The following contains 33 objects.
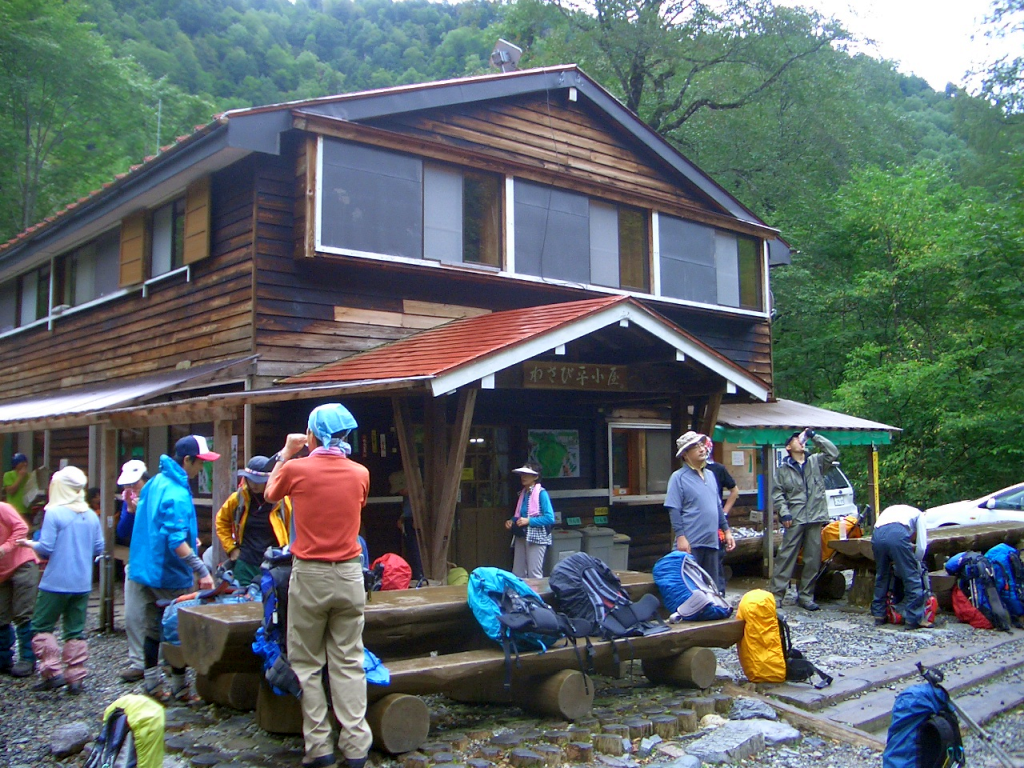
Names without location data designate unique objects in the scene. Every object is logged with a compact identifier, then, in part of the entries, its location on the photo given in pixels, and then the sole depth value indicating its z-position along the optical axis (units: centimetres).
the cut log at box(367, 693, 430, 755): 517
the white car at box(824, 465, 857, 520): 1872
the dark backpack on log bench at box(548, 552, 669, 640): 648
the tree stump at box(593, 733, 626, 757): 563
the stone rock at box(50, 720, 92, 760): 543
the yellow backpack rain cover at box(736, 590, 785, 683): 720
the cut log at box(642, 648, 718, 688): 688
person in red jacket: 730
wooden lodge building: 956
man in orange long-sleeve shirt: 486
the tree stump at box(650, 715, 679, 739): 600
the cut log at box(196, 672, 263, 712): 601
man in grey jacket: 1045
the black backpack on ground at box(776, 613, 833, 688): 722
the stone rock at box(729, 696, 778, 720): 646
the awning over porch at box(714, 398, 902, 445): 1344
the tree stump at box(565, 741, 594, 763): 546
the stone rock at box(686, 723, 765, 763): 568
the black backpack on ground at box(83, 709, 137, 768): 378
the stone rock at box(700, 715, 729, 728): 626
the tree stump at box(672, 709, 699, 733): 612
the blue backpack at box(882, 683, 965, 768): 452
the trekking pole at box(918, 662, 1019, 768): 453
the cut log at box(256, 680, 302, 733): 543
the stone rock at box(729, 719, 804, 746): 608
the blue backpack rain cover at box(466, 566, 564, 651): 599
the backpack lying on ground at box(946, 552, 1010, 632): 995
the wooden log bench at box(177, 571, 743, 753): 528
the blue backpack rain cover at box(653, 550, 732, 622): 727
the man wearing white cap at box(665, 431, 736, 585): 813
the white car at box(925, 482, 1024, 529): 1670
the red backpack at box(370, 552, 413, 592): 802
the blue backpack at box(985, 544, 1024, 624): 1012
